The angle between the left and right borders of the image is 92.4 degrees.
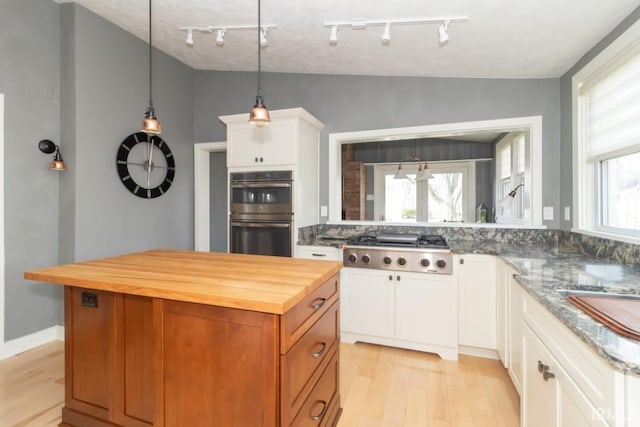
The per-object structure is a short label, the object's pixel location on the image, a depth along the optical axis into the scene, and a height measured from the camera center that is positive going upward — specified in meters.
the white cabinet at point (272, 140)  3.01 +0.74
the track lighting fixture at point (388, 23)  2.04 +1.32
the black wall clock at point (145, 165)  3.12 +0.52
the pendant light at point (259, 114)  1.80 +0.58
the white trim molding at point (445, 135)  2.79 +0.80
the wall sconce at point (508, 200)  3.57 +0.18
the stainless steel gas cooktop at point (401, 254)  2.51 -0.35
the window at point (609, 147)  1.86 +0.44
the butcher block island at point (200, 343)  1.19 -0.58
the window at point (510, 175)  3.63 +0.49
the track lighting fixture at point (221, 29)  2.57 +1.58
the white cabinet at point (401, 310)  2.53 -0.84
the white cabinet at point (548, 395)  0.98 -0.68
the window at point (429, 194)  4.90 +0.30
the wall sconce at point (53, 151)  2.61 +0.53
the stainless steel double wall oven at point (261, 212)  3.06 +0.00
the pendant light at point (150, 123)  1.93 +0.56
